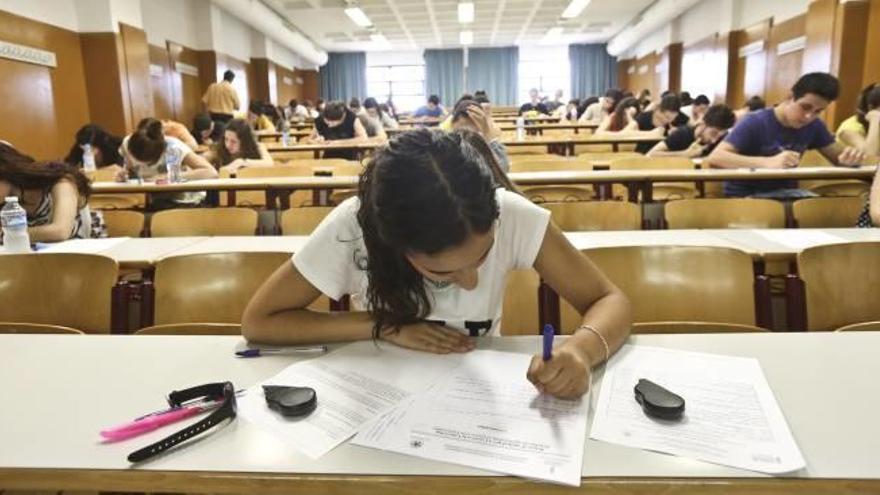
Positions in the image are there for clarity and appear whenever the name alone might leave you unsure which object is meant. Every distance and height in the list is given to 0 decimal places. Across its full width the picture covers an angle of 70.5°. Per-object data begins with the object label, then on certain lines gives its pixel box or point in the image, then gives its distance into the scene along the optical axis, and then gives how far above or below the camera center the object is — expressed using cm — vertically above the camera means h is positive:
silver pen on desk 122 -39
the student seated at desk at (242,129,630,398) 105 -24
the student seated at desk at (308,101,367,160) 690 +25
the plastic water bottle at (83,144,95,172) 490 -4
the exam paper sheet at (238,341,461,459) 91 -40
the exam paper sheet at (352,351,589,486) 82 -40
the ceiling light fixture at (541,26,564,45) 1608 +301
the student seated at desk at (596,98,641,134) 824 +37
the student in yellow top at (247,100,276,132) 936 +49
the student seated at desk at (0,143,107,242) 259 -16
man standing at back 962 +78
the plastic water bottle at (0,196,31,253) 225 -28
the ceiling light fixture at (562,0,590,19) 1232 +280
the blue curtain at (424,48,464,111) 1984 +237
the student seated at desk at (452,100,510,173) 354 +17
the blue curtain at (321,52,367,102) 1977 +232
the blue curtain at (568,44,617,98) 1953 +236
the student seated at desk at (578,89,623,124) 948 +58
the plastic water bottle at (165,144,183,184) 421 -8
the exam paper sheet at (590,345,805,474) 82 -40
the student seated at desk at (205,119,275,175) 530 +3
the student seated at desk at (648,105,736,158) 509 +6
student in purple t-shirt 359 -2
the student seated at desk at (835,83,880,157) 450 +10
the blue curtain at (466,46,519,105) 1980 +241
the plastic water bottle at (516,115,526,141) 778 +20
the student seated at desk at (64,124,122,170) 503 +6
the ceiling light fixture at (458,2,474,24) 1216 +276
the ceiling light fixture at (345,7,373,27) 1222 +272
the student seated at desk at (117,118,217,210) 432 -5
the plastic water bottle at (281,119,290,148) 794 +17
